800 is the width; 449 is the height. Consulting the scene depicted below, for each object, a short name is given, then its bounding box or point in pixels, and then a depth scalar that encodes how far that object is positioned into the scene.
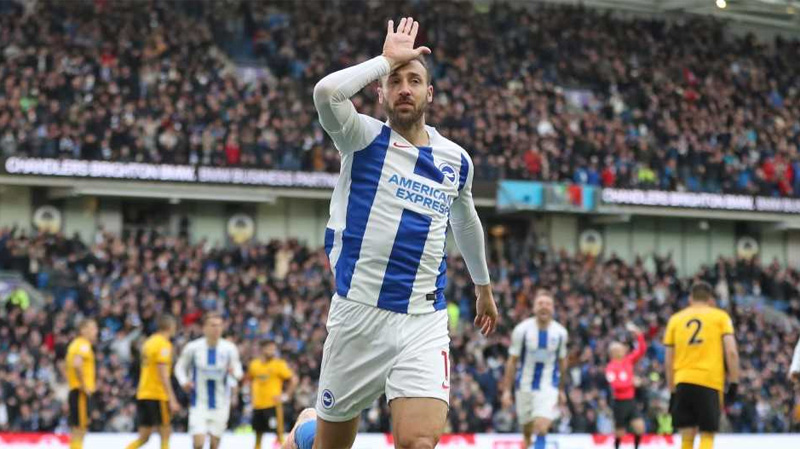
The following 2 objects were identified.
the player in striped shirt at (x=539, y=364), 15.35
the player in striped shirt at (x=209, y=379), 16.58
